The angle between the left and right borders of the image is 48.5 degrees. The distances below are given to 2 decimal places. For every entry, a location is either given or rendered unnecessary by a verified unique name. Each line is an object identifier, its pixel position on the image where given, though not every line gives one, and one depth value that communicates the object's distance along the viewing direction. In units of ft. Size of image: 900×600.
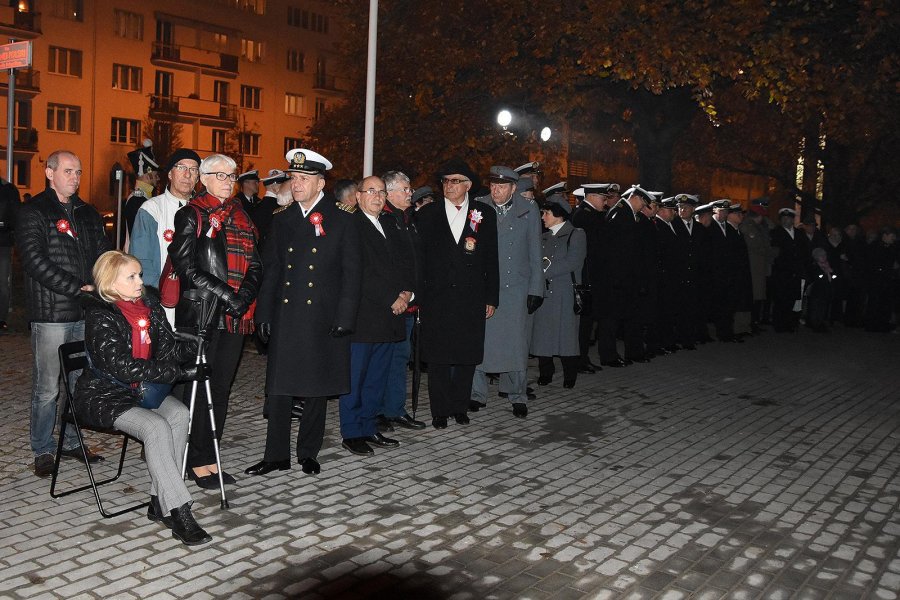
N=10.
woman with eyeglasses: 20.71
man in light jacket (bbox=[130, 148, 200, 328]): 22.44
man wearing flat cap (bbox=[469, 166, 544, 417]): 30.86
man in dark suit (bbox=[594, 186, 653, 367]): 40.65
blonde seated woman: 18.19
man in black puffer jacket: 21.86
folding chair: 19.24
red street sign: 36.52
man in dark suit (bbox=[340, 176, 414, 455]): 25.35
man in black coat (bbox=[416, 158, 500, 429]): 28.60
